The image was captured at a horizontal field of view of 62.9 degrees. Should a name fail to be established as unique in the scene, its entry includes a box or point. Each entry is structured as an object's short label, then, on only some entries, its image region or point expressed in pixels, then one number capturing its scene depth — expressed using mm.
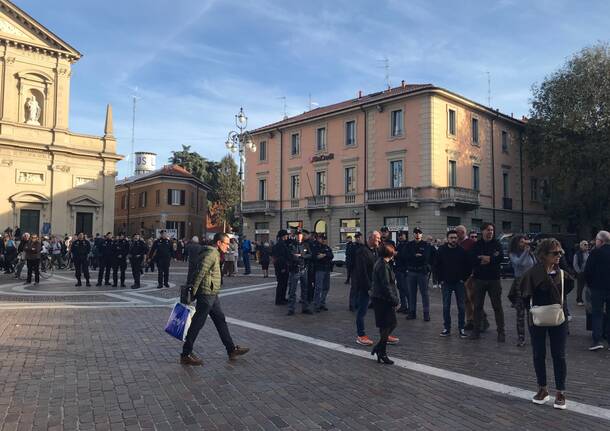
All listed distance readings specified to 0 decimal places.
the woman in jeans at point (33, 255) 16781
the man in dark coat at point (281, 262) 11742
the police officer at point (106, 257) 16422
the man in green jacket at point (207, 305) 6473
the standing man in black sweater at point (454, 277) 8539
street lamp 25234
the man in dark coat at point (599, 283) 7691
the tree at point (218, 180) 65188
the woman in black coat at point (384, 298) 6609
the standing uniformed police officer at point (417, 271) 10141
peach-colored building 33812
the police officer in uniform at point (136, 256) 16000
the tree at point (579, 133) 32562
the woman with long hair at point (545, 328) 4988
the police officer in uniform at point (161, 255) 16062
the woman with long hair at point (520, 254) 8523
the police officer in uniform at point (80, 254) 16703
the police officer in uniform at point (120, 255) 16562
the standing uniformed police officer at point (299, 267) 11216
